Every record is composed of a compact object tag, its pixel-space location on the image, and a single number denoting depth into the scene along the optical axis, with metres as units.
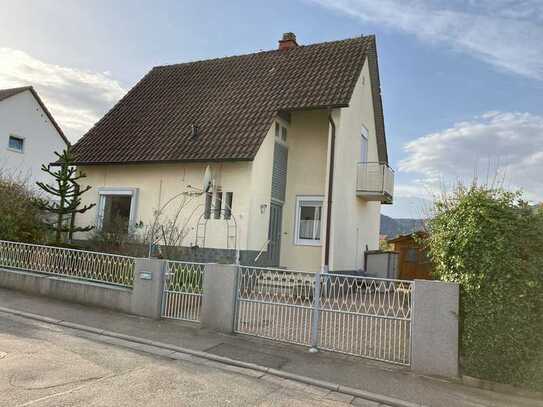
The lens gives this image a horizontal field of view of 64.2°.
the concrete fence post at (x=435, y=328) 6.15
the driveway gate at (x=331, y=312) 6.59
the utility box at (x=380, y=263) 17.62
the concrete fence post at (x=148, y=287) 8.62
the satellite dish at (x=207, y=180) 13.43
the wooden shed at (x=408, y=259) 19.86
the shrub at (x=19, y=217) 12.38
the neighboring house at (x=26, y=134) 25.30
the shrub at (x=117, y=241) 13.34
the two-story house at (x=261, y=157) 13.67
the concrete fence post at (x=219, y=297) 7.89
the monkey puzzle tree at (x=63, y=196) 13.28
